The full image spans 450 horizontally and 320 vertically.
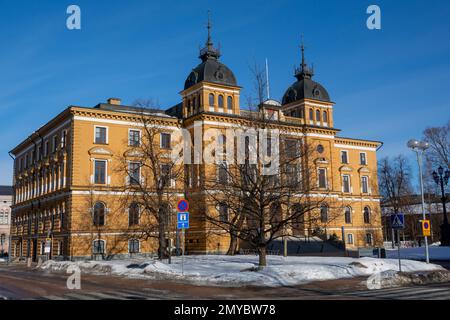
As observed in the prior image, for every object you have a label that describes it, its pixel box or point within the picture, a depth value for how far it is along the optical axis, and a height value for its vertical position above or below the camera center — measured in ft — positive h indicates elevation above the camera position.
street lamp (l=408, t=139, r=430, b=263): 83.47 +14.57
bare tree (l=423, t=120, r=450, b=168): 171.53 +29.98
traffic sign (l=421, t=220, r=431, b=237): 79.66 +0.12
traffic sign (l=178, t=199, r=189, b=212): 74.14 +4.28
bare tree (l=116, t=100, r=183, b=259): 146.30 +20.42
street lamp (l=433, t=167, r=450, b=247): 139.74 -1.68
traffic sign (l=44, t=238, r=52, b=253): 124.75 -2.65
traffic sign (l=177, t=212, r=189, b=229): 72.84 +2.24
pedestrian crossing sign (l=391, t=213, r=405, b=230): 68.08 +1.19
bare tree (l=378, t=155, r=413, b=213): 232.53 +22.27
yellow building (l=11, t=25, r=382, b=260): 151.84 +25.04
